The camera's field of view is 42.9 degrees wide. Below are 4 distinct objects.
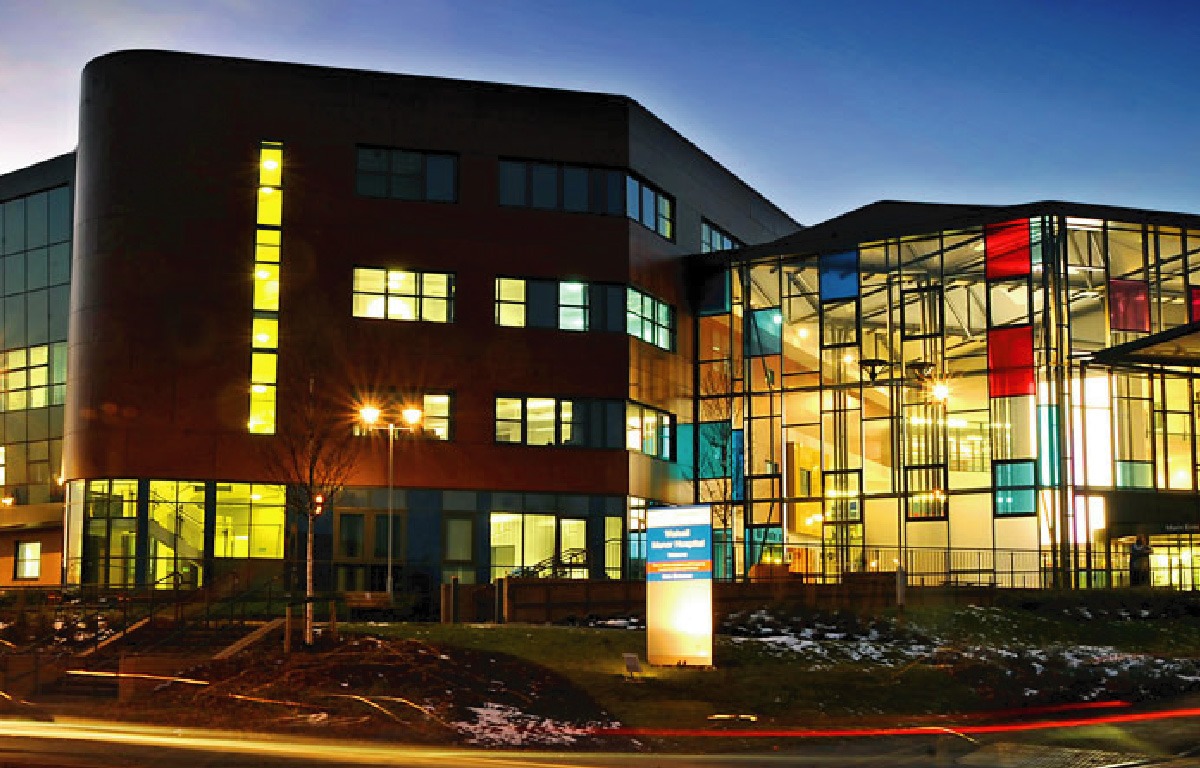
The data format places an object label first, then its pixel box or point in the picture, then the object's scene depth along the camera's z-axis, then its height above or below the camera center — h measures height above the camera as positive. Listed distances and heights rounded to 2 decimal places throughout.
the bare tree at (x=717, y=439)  58.66 +3.65
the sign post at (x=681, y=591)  28.39 -1.06
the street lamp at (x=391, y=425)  42.84 +3.29
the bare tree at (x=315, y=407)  48.88 +4.17
